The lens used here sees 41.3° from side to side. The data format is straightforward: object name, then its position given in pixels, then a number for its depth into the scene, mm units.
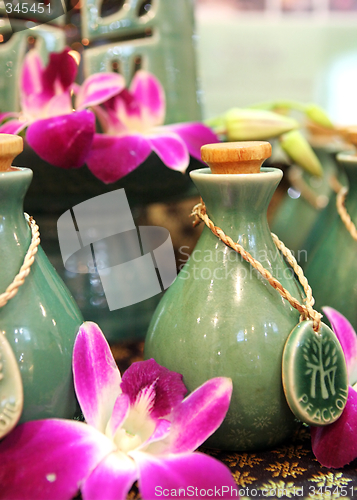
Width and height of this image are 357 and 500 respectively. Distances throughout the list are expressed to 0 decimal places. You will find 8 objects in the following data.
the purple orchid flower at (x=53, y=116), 396
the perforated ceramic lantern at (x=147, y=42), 503
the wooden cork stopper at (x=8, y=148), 322
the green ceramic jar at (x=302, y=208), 657
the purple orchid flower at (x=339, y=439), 342
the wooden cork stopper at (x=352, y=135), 476
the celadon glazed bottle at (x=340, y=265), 447
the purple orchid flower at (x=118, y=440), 292
